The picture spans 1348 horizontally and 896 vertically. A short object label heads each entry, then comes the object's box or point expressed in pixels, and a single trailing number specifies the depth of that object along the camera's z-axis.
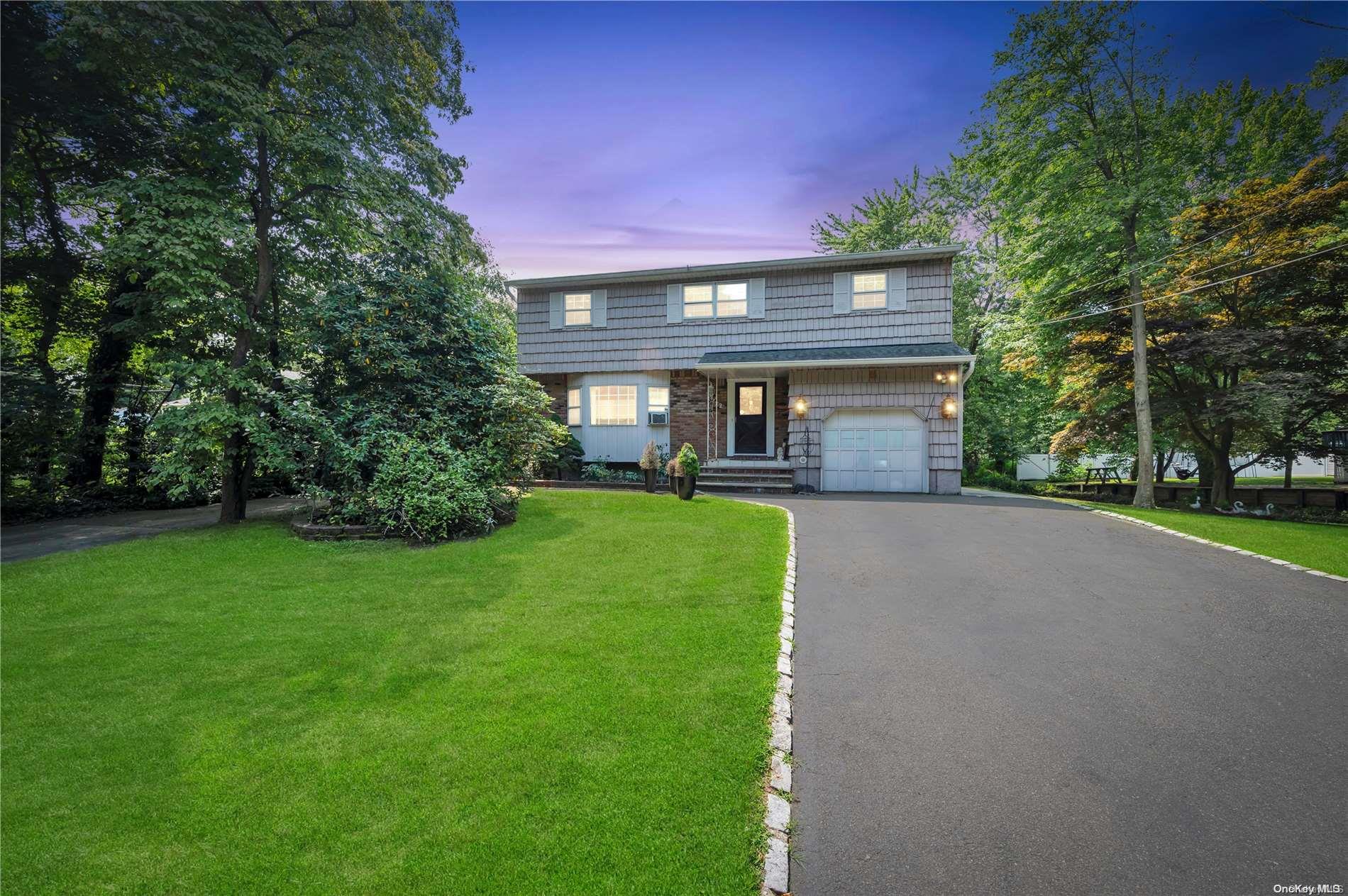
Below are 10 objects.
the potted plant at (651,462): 12.34
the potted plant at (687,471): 10.81
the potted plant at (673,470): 11.34
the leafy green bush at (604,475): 14.64
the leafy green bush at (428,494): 7.21
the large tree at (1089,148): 11.90
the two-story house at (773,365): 13.55
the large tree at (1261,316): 11.12
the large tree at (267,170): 7.00
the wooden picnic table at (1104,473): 19.97
